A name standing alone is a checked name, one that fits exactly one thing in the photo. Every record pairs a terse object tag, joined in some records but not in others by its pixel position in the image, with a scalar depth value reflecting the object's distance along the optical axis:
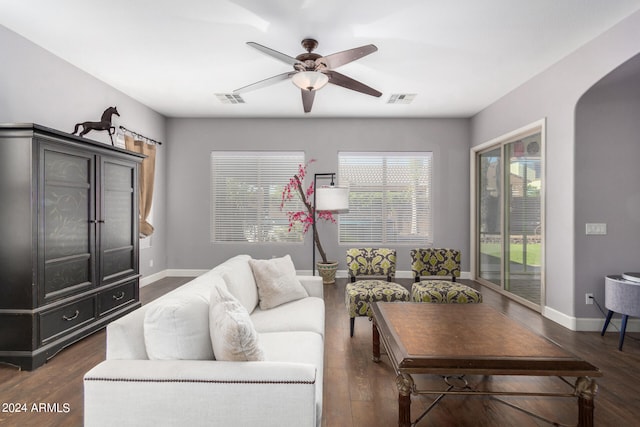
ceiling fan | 2.60
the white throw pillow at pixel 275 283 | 2.57
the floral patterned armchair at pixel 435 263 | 3.91
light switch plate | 3.34
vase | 5.31
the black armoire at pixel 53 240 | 2.51
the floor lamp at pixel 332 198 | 4.19
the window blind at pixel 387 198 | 5.82
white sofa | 1.25
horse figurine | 3.50
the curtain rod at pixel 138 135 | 4.51
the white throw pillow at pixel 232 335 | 1.35
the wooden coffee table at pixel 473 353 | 1.57
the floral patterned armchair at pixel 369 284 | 3.05
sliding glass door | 4.02
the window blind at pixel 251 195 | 5.82
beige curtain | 4.67
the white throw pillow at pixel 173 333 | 1.38
